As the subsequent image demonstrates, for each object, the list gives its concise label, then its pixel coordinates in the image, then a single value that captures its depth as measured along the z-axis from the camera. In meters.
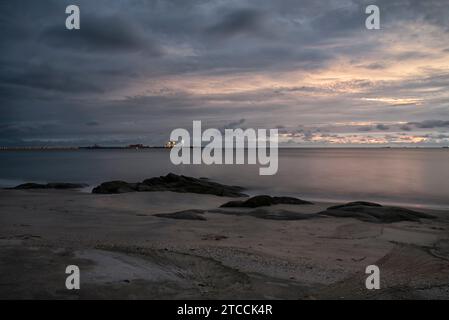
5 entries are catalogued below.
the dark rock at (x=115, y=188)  29.16
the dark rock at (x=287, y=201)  24.02
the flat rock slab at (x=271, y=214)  18.08
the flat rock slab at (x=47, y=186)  35.25
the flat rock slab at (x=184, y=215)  17.04
